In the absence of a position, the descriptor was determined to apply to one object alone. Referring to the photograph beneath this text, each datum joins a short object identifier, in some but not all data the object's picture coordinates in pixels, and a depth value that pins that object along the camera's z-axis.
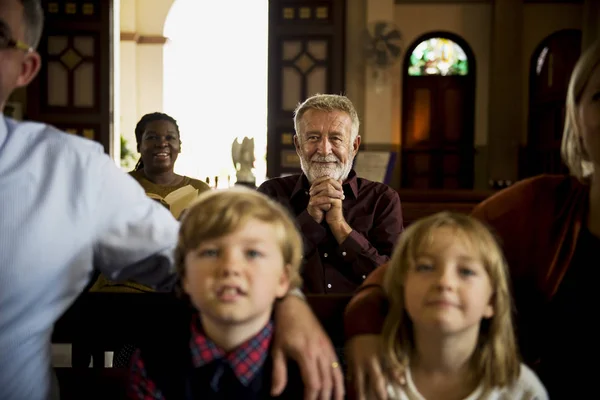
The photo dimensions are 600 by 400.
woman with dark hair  3.30
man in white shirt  1.27
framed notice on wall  7.20
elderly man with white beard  2.24
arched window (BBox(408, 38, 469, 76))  10.29
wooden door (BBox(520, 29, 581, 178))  9.68
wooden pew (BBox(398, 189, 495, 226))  5.62
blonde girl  1.23
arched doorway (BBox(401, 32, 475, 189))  10.26
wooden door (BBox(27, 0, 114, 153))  8.62
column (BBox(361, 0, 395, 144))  9.19
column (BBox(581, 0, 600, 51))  9.16
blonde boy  1.21
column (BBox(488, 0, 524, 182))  9.78
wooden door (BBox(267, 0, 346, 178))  8.69
